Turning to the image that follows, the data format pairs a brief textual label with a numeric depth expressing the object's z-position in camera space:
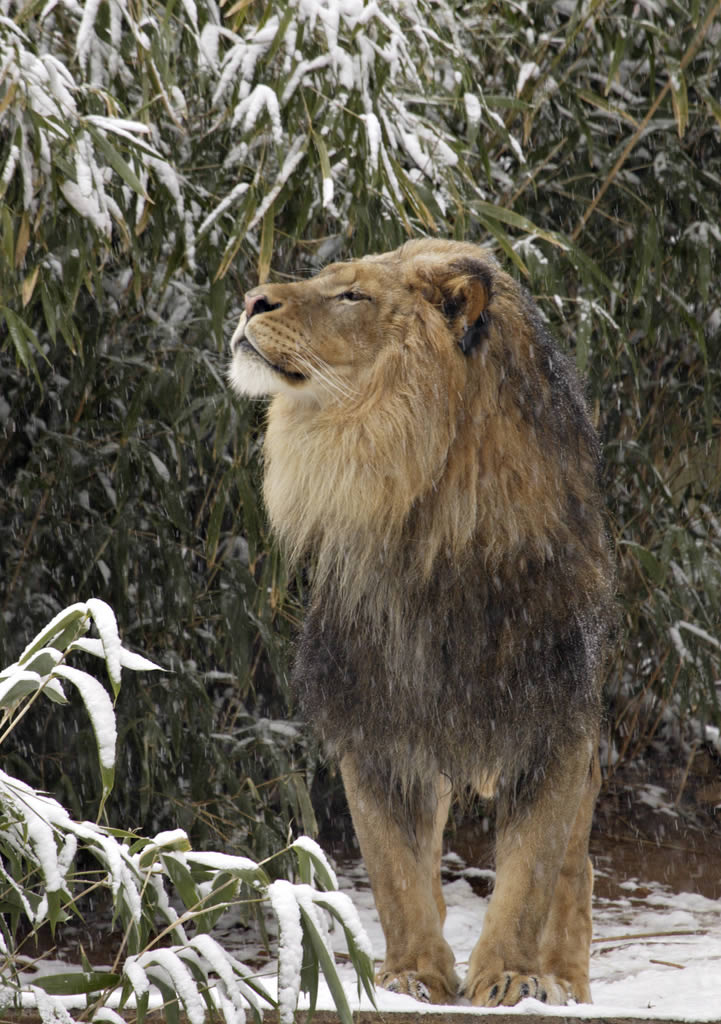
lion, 16.64
